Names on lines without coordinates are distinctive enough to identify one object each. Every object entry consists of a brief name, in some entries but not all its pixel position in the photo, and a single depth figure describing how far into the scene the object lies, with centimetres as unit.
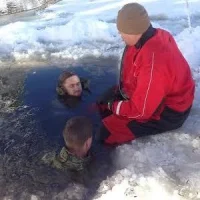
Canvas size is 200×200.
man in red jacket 229
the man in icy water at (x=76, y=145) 231
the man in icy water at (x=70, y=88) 317
